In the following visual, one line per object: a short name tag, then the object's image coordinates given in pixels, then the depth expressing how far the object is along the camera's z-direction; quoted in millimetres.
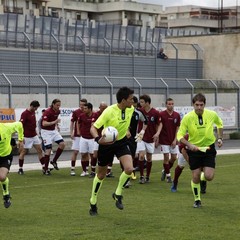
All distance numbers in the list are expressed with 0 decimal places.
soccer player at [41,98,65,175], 19281
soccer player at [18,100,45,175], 19297
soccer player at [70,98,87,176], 19516
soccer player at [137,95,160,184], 17109
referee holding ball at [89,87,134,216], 11492
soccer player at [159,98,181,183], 17250
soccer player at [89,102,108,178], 18484
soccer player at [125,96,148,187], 15393
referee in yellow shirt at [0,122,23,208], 11906
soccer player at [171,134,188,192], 14334
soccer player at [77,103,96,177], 18766
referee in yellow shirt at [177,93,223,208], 12164
